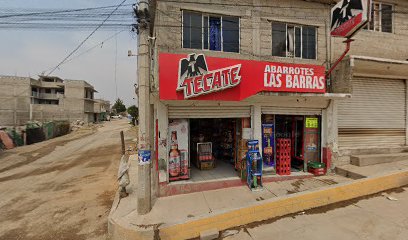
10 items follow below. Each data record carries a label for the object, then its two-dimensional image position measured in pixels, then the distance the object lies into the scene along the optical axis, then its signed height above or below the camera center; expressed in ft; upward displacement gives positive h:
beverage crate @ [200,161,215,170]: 29.55 -6.72
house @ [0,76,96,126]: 146.51 +15.94
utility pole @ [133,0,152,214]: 16.62 +2.21
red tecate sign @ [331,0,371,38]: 21.25 +11.49
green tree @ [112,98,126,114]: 338.95 +22.61
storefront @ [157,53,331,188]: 20.75 +1.09
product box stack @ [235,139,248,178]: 25.57 -4.93
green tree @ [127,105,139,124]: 153.48 +4.91
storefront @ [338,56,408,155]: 31.09 +1.36
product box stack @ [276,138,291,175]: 27.81 -5.17
